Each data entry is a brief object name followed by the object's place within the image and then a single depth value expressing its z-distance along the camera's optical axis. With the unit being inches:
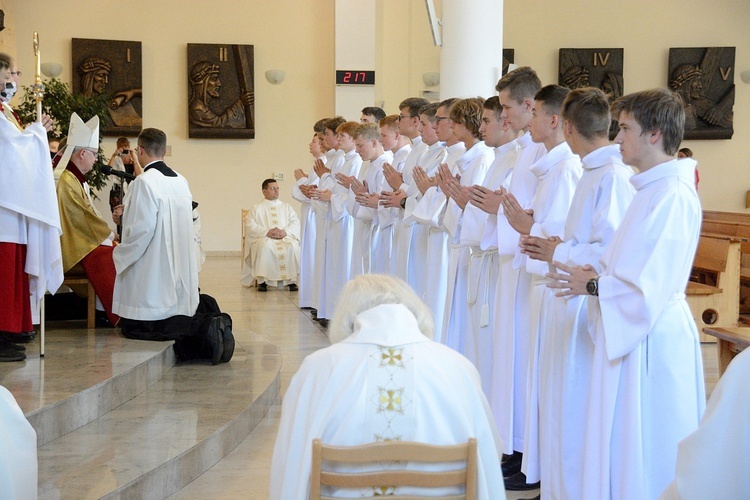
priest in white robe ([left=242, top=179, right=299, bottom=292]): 475.8
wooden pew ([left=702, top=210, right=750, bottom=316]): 367.6
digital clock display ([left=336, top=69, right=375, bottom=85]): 623.5
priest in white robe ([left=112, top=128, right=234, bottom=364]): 260.8
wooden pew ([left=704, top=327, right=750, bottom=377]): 212.7
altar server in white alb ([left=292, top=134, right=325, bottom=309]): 406.9
